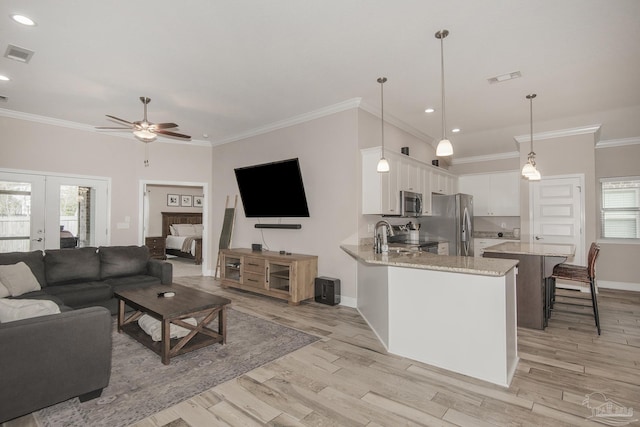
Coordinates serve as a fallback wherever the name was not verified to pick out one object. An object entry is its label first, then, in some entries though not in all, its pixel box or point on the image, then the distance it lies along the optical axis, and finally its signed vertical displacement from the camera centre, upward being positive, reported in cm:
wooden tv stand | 466 -85
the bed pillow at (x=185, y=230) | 1002 -35
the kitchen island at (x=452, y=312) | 248 -78
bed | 873 -50
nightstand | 955 -82
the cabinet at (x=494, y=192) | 703 +64
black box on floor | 461 -103
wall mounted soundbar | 530 -11
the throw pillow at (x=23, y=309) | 207 -60
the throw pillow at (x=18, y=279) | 335 -65
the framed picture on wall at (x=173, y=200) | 1039 +62
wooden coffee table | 282 -89
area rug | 211 -127
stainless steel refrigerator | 595 -4
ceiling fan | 416 +119
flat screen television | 508 +50
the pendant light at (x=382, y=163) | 387 +70
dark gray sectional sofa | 185 -88
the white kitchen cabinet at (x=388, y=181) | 454 +60
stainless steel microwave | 500 +26
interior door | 559 +17
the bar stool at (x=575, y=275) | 368 -66
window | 599 +24
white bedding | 929 -67
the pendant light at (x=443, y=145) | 290 +69
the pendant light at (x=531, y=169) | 433 +69
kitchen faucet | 370 -28
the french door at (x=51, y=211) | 505 +12
